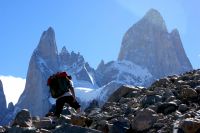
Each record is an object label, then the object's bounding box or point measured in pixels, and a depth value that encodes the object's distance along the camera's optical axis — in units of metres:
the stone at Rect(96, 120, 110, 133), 7.54
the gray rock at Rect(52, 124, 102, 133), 6.59
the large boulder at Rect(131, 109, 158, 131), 7.29
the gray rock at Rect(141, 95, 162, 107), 9.29
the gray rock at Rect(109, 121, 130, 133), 7.22
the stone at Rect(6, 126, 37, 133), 6.89
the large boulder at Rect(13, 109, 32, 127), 7.90
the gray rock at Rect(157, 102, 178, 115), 8.09
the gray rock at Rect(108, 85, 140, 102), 12.12
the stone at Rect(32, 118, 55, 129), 7.87
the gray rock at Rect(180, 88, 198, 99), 8.94
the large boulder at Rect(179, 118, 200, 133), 6.16
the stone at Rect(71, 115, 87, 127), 8.24
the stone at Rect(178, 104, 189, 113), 7.97
